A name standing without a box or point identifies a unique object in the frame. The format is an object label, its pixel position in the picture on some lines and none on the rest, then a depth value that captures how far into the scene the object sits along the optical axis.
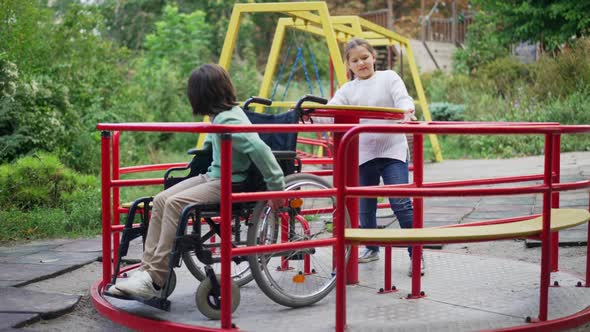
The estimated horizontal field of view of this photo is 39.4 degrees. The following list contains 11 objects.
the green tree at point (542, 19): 18.05
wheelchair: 3.84
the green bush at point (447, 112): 15.78
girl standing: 5.06
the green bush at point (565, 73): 15.02
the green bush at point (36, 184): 7.46
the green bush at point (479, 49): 22.77
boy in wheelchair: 3.87
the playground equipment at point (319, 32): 9.08
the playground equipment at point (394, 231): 3.49
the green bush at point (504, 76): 16.80
